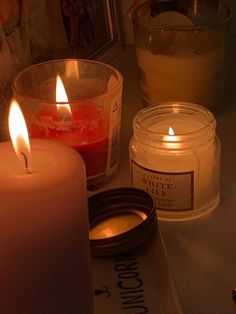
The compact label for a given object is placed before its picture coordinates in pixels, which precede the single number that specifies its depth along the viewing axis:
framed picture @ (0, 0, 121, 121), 0.62
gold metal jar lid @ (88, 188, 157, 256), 0.48
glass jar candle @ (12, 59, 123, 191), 0.54
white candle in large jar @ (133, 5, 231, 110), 0.64
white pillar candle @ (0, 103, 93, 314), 0.30
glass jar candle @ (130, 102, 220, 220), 0.50
